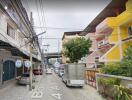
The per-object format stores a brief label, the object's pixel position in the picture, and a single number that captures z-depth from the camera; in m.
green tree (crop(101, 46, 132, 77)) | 6.67
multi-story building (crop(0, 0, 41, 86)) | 8.79
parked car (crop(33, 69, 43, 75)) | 23.80
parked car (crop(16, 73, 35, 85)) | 11.72
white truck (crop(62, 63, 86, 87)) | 11.10
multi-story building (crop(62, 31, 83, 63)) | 37.41
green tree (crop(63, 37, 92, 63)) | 15.68
